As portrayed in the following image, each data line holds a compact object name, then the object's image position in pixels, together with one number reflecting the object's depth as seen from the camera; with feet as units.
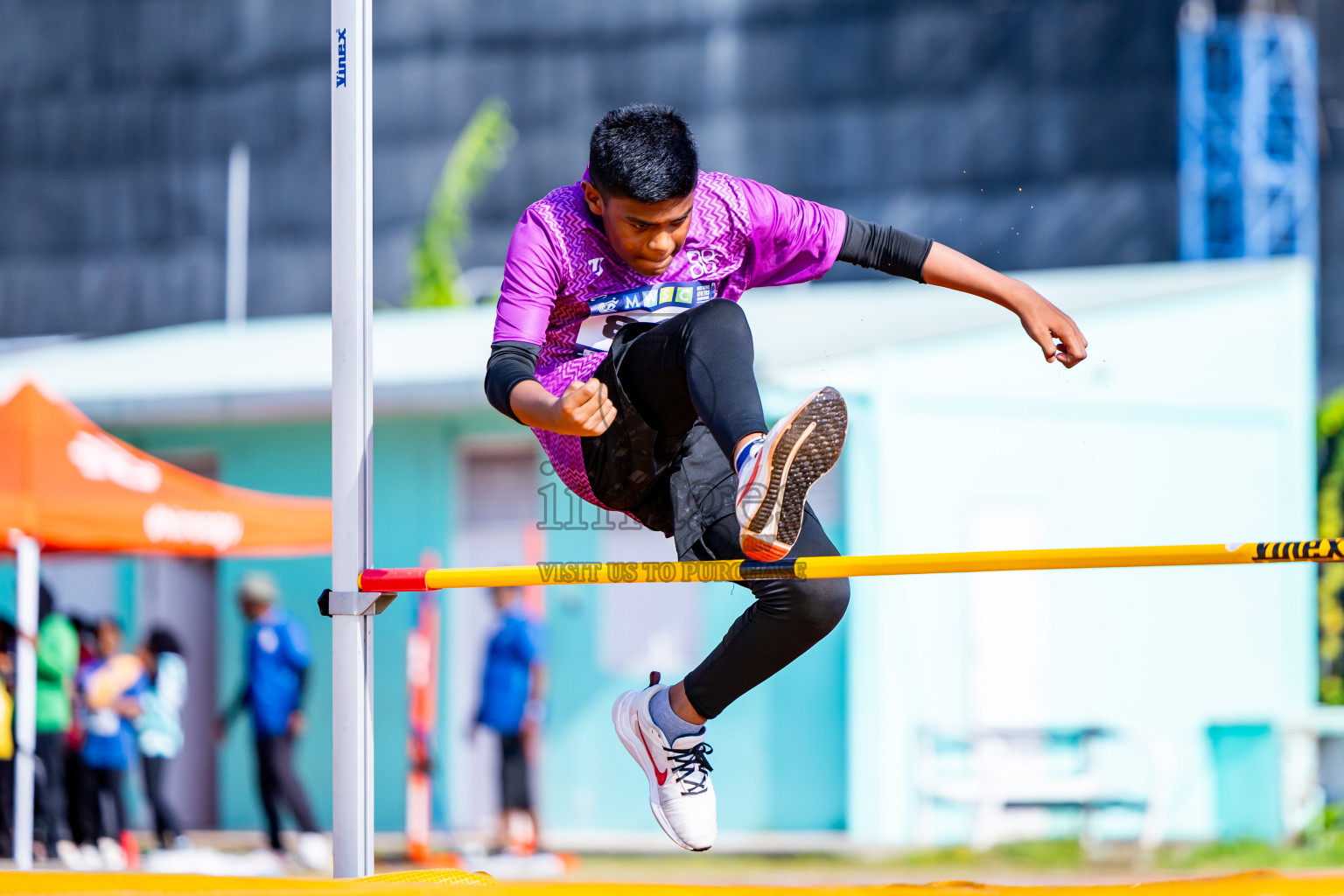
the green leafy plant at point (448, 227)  100.48
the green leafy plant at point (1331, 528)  90.33
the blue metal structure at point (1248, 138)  115.03
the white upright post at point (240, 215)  138.62
